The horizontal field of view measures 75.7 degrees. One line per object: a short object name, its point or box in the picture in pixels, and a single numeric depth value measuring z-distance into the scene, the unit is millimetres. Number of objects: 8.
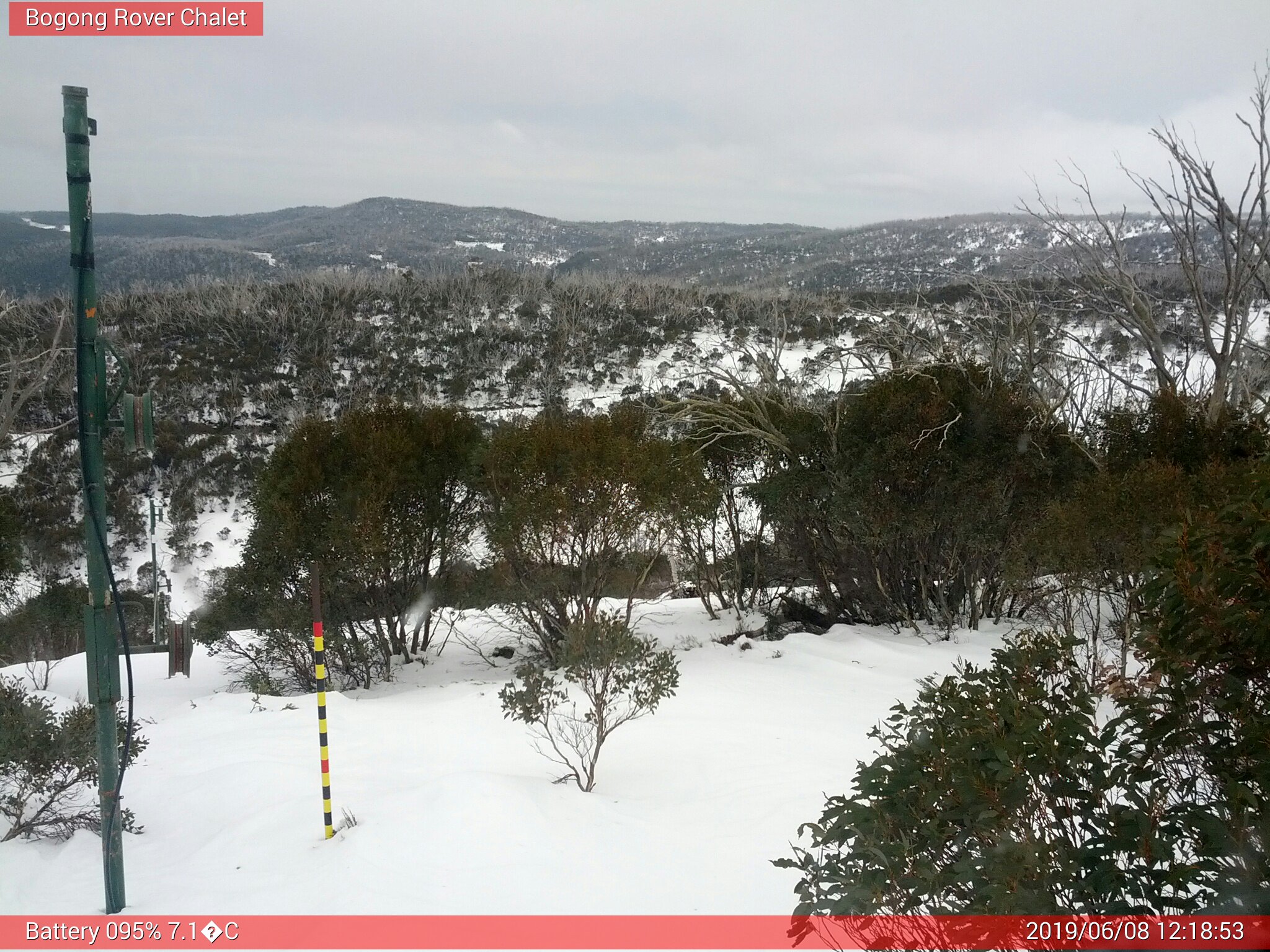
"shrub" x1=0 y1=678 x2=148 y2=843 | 4500
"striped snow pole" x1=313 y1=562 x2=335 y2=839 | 4465
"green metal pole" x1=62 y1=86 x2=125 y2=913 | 3355
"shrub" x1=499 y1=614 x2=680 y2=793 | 5223
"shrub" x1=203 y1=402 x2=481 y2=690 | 10469
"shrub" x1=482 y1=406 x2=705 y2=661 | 9789
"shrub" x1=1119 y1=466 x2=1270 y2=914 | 1667
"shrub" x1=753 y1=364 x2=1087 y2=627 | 9695
